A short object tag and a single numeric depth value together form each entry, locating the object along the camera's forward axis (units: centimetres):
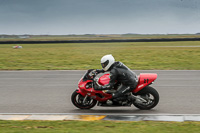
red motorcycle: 1628
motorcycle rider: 1612
